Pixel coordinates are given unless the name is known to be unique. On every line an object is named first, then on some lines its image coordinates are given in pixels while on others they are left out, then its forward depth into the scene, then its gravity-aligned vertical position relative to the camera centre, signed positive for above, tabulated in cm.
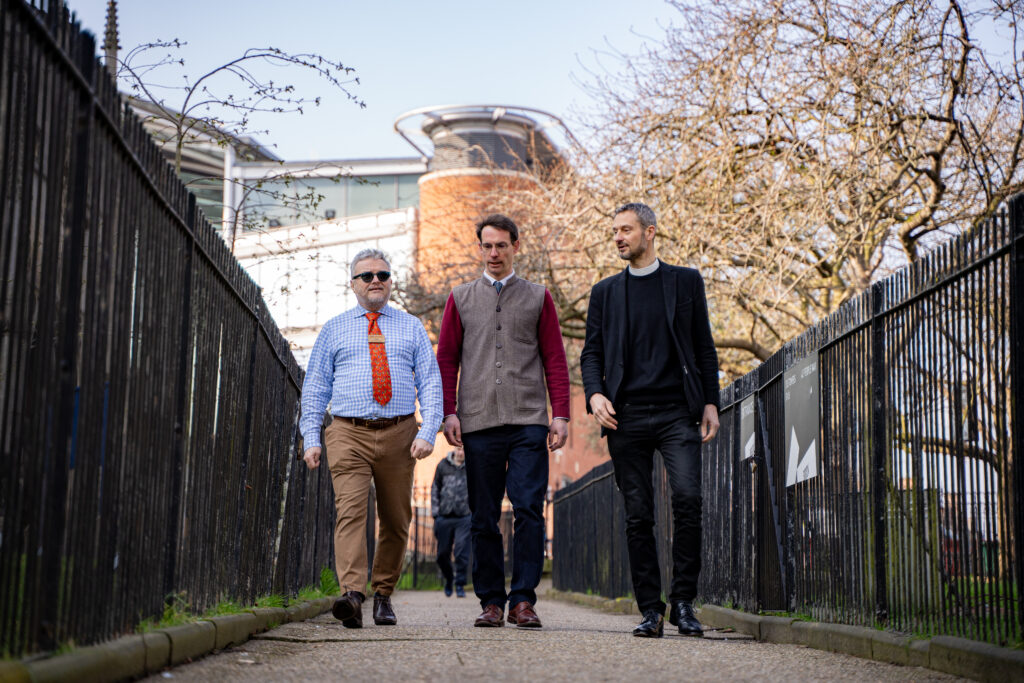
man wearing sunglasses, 657 +59
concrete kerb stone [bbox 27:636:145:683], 303 -39
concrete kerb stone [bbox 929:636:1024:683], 384 -43
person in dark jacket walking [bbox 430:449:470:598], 1592 +18
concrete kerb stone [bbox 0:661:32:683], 276 -35
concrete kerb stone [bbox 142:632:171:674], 400 -43
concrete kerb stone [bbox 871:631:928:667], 486 -48
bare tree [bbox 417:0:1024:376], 1286 +429
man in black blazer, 630 +68
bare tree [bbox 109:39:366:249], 910 +303
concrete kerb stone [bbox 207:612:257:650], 506 -47
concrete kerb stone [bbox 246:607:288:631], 605 -49
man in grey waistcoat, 661 +66
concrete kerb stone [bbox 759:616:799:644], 636 -54
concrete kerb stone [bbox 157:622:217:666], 434 -44
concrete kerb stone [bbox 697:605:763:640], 683 -56
